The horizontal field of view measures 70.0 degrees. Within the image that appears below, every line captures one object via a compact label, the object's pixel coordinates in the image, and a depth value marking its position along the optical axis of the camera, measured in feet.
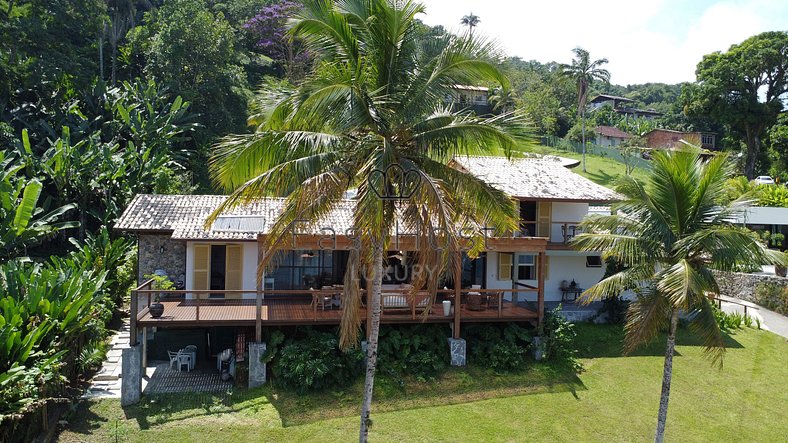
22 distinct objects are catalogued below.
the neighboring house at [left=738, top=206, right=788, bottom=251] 105.40
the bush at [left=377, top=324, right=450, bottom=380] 52.11
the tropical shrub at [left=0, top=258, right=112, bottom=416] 37.11
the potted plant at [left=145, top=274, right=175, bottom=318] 49.85
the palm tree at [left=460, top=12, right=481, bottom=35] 248.42
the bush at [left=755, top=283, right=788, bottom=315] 81.05
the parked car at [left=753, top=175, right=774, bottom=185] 144.27
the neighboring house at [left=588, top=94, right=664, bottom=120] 304.50
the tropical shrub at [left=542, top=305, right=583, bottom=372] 56.03
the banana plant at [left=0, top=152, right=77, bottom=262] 55.21
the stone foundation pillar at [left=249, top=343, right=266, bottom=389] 49.78
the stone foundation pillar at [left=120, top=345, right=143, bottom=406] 46.62
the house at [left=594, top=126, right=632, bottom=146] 219.82
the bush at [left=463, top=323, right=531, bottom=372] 53.98
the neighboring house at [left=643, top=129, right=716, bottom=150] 191.95
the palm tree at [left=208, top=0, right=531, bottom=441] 31.50
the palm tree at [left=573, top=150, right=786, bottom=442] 37.11
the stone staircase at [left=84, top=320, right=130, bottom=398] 49.24
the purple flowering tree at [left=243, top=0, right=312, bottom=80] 145.18
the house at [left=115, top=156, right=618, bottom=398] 52.29
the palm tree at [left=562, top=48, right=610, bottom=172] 165.89
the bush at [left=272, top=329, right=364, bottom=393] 48.19
